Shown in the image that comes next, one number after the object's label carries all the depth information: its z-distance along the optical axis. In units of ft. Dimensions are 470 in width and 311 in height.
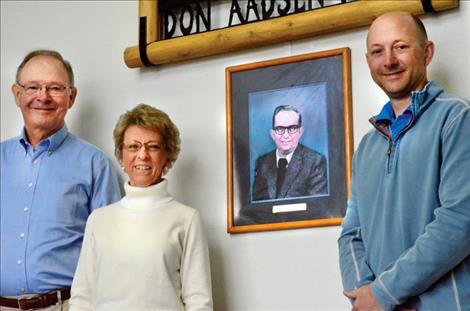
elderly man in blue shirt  8.78
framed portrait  8.29
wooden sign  8.06
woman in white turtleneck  7.95
